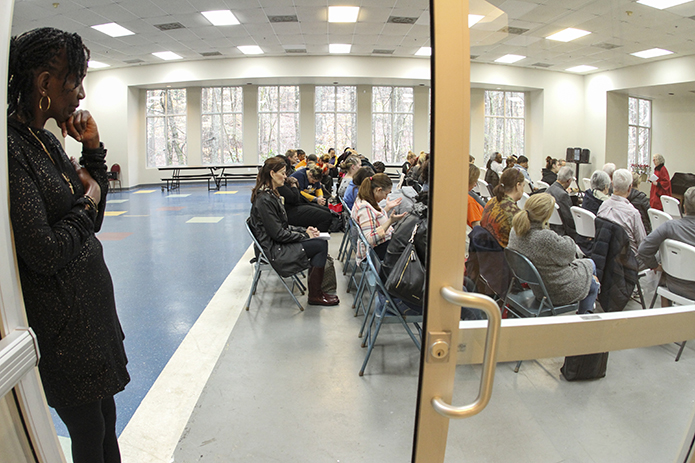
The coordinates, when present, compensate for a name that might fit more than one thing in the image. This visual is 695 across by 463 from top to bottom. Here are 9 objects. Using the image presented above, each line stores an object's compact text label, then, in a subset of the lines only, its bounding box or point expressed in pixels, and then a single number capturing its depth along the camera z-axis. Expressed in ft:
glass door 2.69
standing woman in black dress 3.44
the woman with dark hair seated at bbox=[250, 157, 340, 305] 11.30
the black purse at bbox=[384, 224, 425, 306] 7.47
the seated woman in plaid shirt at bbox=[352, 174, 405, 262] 11.38
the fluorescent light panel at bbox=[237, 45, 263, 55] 41.81
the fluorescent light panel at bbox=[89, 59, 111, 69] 45.19
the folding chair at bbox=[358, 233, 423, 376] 8.28
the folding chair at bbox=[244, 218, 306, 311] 11.53
